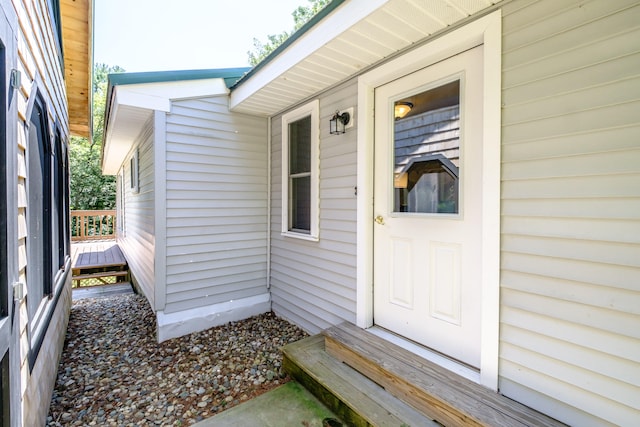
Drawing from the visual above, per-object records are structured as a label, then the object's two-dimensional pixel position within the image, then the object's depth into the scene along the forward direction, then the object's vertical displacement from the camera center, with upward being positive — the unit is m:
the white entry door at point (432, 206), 1.93 +0.00
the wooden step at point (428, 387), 1.52 -1.07
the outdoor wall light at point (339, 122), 2.74 +0.79
